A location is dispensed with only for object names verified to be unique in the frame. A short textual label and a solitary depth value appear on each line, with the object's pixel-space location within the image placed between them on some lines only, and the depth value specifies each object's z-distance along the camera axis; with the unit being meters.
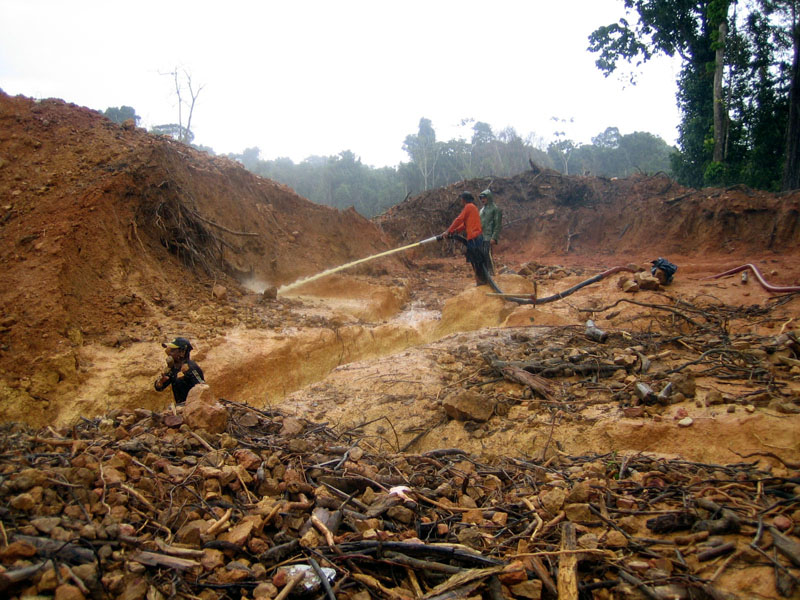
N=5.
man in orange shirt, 7.71
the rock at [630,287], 6.97
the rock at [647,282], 6.83
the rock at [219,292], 7.24
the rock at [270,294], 8.00
